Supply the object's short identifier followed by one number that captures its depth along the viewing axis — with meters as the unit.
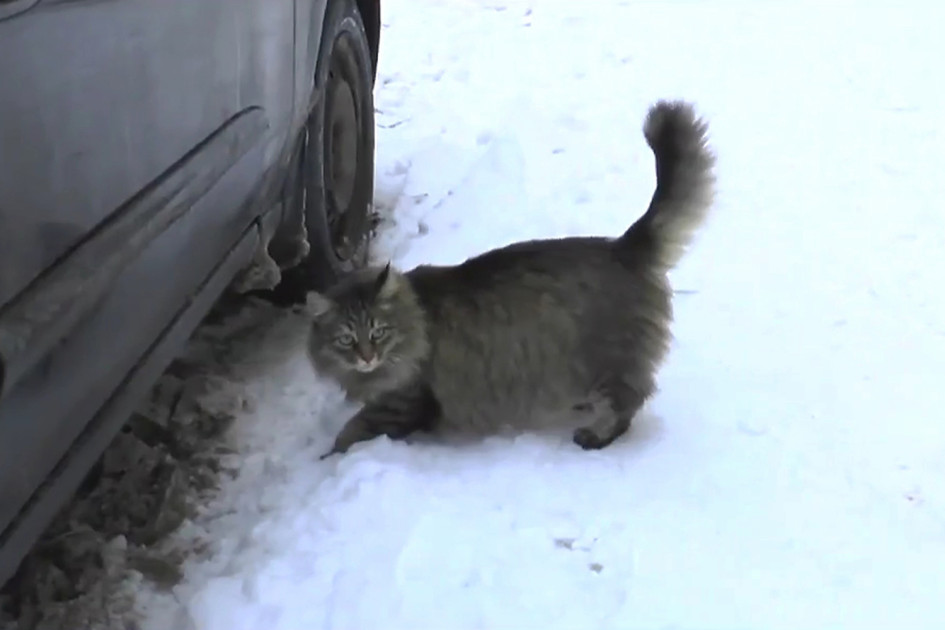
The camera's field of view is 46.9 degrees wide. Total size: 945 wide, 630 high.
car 1.59
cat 3.12
